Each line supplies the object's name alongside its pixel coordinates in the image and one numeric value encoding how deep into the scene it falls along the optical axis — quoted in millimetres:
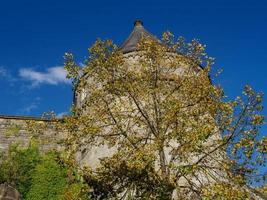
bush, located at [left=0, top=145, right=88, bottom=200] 18391
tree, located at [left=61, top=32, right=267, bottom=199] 11555
